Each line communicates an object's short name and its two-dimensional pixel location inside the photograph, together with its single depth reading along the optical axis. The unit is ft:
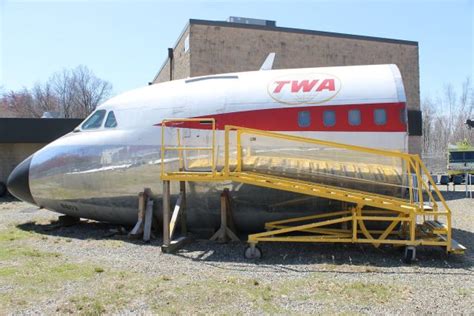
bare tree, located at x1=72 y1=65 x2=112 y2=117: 233.14
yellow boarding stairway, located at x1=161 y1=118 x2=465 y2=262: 28.19
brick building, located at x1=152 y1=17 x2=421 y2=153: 73.41
